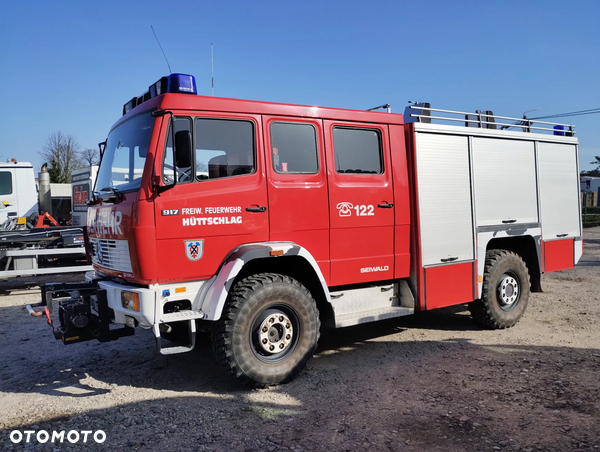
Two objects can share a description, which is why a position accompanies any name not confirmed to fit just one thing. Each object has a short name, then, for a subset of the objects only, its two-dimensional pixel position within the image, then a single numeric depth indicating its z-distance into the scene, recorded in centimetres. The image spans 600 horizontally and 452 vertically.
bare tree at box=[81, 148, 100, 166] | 4759
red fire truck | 440
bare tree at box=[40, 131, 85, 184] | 4136
